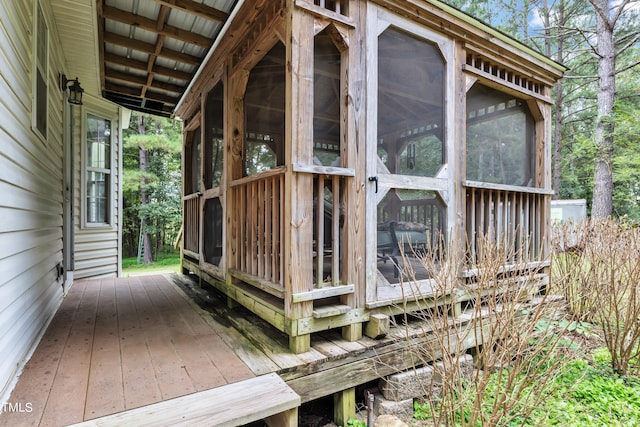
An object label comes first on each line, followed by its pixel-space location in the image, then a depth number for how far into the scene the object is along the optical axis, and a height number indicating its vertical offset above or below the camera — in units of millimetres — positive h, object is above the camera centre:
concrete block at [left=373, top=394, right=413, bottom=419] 2318 -1435
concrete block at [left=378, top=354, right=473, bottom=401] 2379 -1309
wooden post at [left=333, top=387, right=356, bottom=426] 2268 -1378
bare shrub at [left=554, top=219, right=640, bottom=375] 2912 -708
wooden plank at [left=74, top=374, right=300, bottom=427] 1513 -986
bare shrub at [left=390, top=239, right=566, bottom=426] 1709 -748
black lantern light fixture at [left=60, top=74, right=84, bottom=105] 4000 +1624
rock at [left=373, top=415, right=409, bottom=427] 2140 -1435
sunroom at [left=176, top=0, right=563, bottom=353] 2305 +774
